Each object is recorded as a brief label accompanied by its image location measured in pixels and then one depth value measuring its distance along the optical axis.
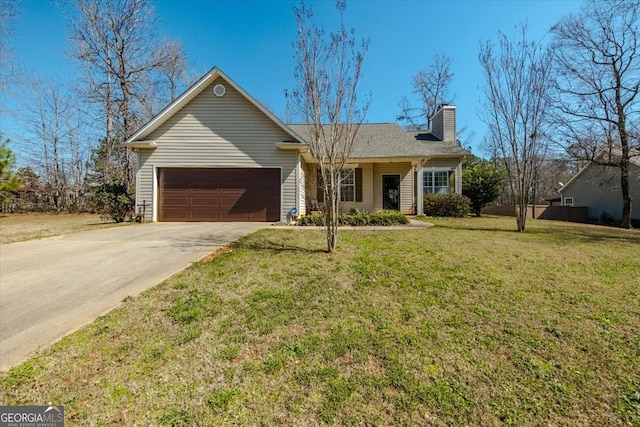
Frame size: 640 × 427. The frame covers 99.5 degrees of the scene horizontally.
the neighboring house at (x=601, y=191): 19.09
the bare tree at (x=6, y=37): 10.70
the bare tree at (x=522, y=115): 9.38
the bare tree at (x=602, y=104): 14.15
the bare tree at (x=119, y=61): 15.90
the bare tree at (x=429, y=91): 27.11
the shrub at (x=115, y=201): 11.00
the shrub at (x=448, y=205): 15.16
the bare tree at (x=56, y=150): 23.30
